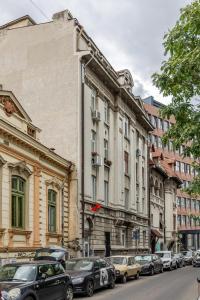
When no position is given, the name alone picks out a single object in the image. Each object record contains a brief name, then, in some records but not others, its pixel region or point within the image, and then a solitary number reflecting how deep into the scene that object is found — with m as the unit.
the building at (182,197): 81.21
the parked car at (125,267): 27.06
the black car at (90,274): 20.61
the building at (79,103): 35.09
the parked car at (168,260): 41.91
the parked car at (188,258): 52.84
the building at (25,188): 24.97
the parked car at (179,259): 46.69
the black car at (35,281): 14.67
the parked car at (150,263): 34.34
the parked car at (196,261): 47.73
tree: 12.49
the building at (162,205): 60.75
